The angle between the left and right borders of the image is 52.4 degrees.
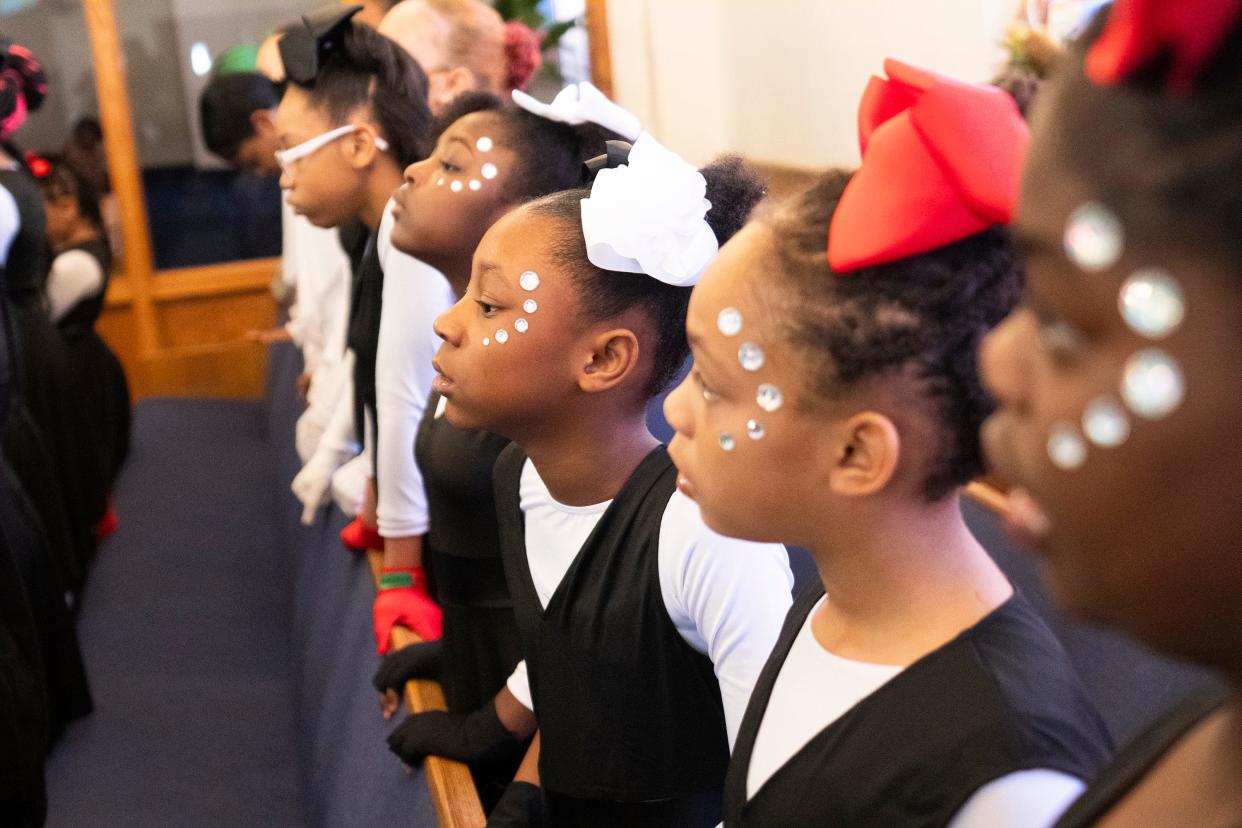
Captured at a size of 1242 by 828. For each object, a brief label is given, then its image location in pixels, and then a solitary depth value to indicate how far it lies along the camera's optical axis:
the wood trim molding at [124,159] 4.96
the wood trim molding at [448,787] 1.35
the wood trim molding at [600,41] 5.09
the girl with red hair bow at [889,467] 0.76
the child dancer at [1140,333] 0.42
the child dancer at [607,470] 1.14
